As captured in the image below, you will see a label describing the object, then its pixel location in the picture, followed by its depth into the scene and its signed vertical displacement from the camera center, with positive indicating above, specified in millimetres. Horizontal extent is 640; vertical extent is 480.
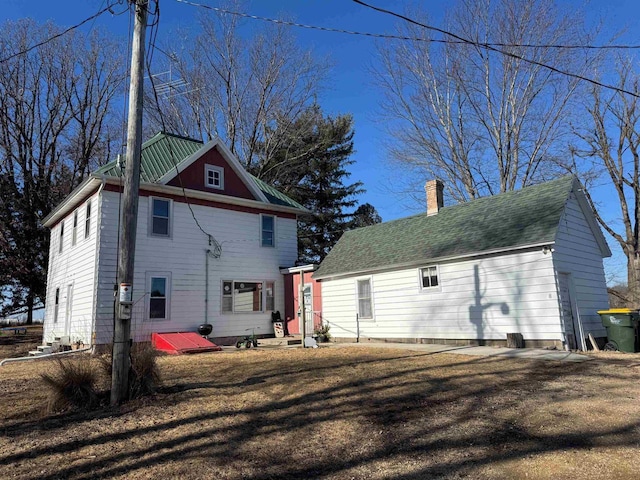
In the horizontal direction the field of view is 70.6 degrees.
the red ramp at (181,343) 12773 -748
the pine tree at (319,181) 30484 +9412
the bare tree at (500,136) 22578 +8823
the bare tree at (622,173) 19875 +5751
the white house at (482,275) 11641 +903
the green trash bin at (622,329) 11445 -749
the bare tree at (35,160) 24219 +9328
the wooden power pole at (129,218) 6020 +1428
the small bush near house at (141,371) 6180 -713
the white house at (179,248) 14477 +2512
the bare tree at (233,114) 27453 +12412
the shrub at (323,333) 16062 -754
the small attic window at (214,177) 17062 +5277
